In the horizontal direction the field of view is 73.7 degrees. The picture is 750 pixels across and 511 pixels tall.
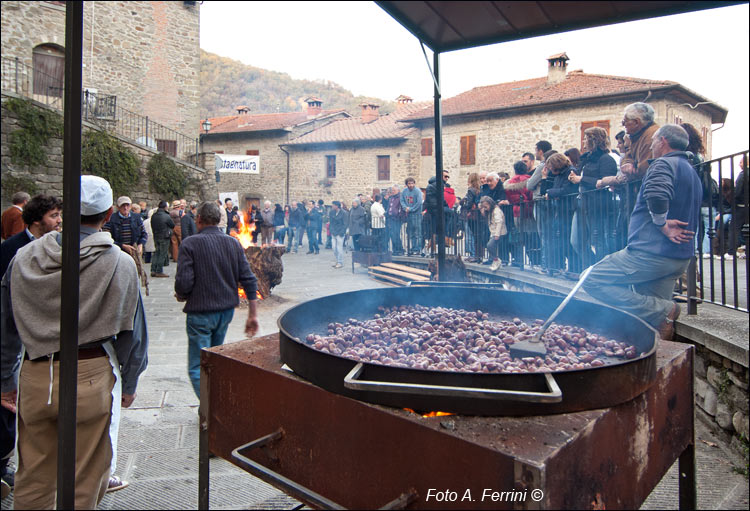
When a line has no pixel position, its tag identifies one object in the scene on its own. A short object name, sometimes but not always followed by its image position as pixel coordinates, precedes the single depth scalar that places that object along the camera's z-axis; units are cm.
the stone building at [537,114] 2175
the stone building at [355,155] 2961
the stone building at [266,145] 3300
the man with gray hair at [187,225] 1219
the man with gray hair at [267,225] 1973
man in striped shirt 398
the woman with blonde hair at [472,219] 886
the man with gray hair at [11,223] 387
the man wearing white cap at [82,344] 241
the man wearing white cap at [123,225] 1029
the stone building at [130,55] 2094
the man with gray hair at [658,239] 332
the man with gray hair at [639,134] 440
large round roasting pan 138
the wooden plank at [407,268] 1047
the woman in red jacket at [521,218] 715
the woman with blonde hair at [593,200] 520
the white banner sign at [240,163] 1731
